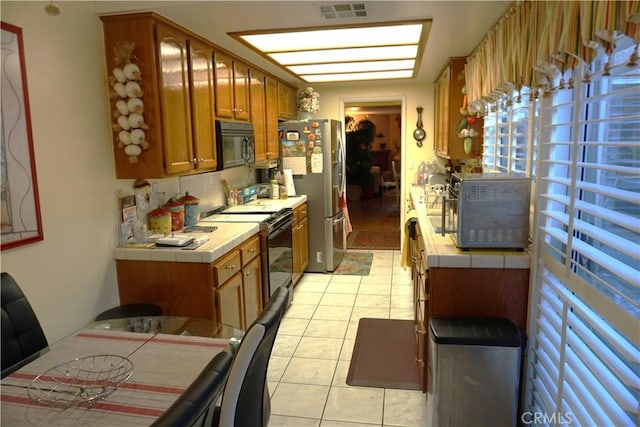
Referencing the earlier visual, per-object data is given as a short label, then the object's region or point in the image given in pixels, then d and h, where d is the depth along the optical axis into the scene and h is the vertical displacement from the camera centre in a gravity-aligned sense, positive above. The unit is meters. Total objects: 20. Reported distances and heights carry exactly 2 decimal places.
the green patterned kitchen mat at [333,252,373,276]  5.10 -1.36
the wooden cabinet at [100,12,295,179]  2.53 +0.39
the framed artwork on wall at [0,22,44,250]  1.90 +0.02
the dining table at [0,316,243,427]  1.27 -0.73
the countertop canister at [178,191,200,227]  3.29 -0.40
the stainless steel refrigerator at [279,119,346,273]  4.86 -0.21
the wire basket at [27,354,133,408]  1.35 -0.73
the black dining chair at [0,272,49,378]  1.76 -0.70
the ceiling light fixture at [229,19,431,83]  2.83 +0.79
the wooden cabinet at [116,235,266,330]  2.62 -0.79
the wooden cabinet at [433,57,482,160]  3.91 +0.36
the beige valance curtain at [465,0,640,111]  1.18 +0.39
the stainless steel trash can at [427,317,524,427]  2.04 -1.05
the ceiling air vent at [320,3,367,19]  2.33 +0.78
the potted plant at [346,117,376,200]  9.73 +0.04
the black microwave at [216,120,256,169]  3.35 +0.09
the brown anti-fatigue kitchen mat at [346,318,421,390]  2.79 -1.43
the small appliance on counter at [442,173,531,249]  2.22 -0.32
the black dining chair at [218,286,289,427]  1.24 -0.65
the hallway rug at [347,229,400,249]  6.26 -1.30
